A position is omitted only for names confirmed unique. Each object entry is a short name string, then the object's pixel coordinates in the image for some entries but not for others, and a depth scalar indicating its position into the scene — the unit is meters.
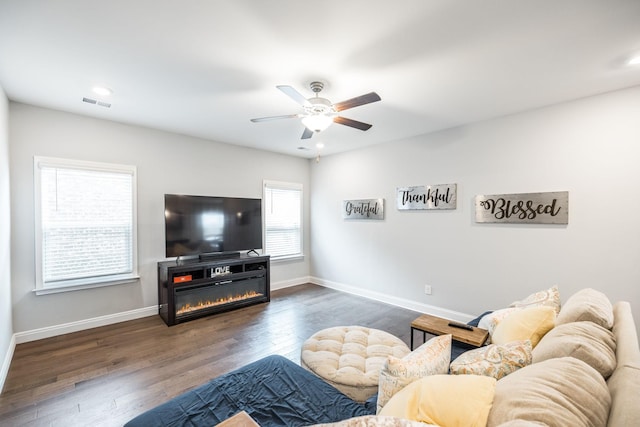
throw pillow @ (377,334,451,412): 1.18
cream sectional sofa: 0.81
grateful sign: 4.71
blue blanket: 1.33
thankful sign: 3.87
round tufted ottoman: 1.73
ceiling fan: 2.23
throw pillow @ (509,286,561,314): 2.03
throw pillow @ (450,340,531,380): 1.24
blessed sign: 3.03
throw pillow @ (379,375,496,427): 0.92
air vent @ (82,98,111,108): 3.00
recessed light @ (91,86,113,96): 2.71
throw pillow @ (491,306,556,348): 1.59
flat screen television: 3.91
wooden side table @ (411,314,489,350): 2.05
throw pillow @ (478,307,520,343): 2.04
